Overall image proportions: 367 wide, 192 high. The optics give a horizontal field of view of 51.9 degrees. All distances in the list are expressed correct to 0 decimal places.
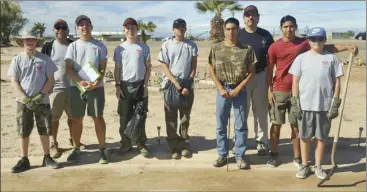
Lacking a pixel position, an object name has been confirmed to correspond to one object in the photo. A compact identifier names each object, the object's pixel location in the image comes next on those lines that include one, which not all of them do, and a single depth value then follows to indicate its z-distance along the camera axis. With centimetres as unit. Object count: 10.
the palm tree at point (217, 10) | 2420
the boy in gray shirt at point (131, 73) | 511
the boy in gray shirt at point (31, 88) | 467
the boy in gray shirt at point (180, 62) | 515
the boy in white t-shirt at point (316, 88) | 440
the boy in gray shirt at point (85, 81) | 496
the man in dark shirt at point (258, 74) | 502
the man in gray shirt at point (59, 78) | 528
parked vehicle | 4328
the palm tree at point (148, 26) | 4006
